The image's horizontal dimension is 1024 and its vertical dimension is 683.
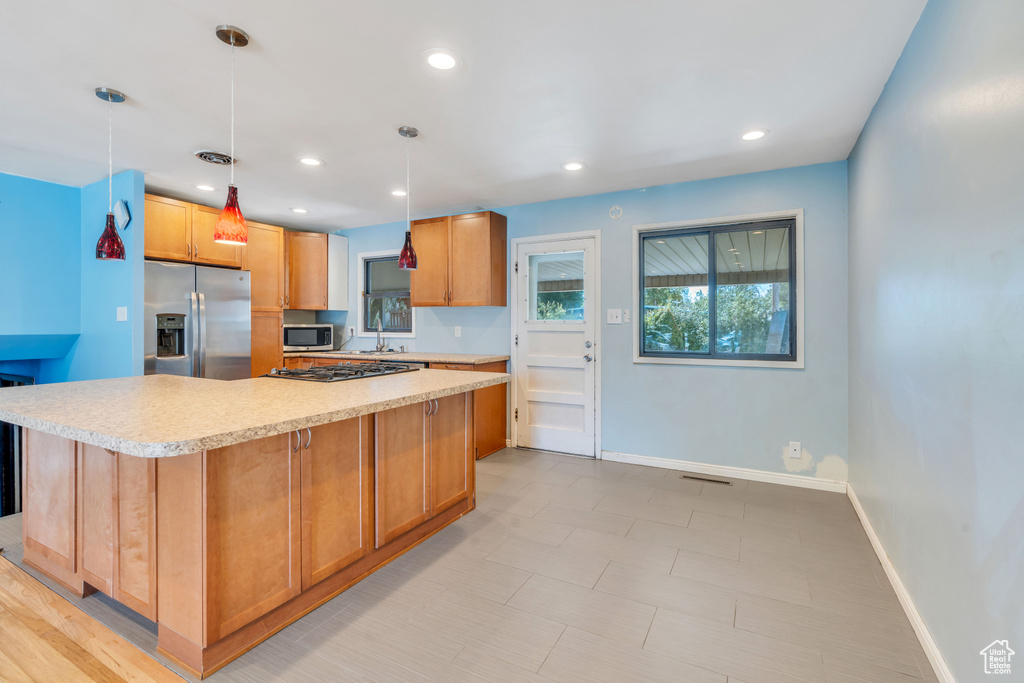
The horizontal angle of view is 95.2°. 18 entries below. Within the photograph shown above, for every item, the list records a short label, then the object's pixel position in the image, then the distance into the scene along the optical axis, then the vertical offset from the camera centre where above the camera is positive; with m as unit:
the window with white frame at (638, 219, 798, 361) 3.61 +0.39
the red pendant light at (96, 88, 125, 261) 2.41 +0.54
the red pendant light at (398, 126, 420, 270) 2.93 +0.55
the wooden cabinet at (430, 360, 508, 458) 4.27 -0.71
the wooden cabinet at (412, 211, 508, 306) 4.46 +0.78
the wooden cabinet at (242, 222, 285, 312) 4.88 +0.79
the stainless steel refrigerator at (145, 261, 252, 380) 3.88 +0.17
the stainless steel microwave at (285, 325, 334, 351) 5.49 +0.02
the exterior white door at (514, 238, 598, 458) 4.31 -0.07
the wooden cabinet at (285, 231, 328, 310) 5.38 +0.80
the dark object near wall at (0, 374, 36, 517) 3.38 -0.94
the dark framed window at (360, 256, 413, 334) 5.48 +0.52
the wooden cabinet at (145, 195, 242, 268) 3.94 +0.94
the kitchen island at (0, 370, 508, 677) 1.57 -0.63
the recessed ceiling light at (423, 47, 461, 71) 2.07 +1.27
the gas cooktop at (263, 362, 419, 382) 2.67 -0.20
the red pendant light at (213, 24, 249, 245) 2.19 +0.54
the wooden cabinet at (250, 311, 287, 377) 4.87 -0.03
